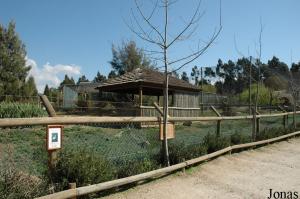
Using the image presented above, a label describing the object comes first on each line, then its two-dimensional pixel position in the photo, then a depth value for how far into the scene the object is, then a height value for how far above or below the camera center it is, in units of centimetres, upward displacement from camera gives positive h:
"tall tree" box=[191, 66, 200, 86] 6024 +863
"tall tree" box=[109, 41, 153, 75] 3025 +618
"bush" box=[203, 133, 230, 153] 567 -95
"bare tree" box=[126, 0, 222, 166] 455 +69
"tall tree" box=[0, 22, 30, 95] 2205 +438
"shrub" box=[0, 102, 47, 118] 834 -20
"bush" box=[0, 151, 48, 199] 277 -101
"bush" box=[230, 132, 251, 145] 666 -99
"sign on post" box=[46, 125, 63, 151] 307 -43
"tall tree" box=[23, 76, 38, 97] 2048 +158
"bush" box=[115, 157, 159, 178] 389 -109
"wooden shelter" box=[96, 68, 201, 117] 1249 +100
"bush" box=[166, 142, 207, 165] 477 -101
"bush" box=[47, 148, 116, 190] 318 -93
